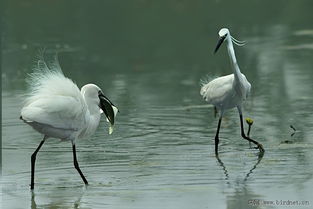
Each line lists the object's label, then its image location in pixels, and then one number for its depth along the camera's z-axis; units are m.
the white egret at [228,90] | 23.19
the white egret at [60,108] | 18.73
